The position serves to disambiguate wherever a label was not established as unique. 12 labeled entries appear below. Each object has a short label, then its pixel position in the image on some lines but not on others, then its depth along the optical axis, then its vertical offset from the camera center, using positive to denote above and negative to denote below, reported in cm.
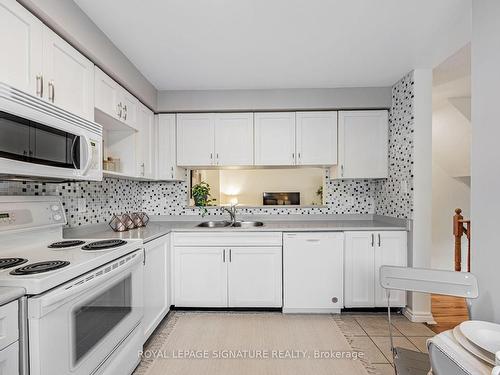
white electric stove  118 -50
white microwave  123 +23
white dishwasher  295 -88
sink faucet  346 -30
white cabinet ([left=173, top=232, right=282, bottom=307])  297 -85
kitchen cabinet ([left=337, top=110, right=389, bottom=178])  330 +47
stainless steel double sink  344 -45
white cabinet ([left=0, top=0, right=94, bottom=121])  139 +68
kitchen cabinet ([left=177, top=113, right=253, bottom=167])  337 +53
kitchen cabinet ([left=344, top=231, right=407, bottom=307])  293 -77
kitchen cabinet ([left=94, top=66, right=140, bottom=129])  220 +70
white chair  136 -48
